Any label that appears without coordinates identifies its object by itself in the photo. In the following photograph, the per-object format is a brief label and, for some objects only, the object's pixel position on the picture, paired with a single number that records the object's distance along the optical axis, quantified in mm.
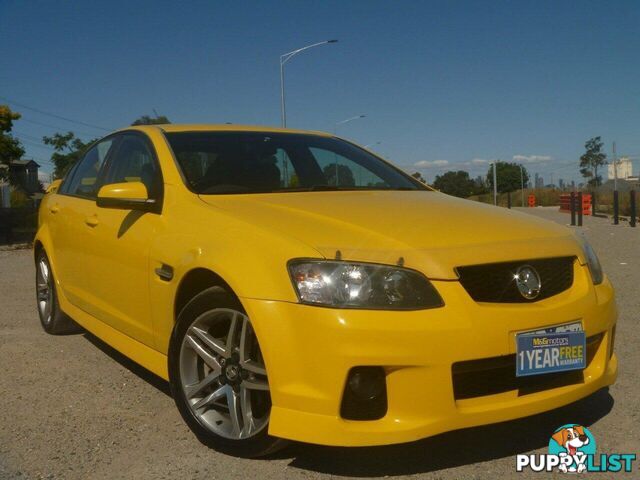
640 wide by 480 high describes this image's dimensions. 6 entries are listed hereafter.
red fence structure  27392
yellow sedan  2484
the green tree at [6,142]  26484
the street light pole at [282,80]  25012
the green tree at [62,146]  68325
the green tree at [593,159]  72438
